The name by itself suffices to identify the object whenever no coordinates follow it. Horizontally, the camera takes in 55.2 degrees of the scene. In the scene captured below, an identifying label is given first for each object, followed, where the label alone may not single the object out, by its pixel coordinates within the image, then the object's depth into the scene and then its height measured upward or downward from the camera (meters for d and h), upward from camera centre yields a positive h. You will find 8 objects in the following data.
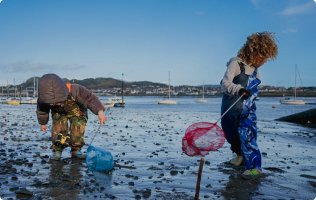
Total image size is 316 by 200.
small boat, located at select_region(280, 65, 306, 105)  84.62 -2.30
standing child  4.82 +0.14
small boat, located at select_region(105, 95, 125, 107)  62.67 -1.88
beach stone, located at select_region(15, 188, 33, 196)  3.60 -1.20
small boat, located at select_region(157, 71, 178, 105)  86.43 -2.58
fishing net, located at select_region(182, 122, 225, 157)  3.59 -0.55
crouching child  4.75 -0.26
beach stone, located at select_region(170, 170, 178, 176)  4.89 -1.31
